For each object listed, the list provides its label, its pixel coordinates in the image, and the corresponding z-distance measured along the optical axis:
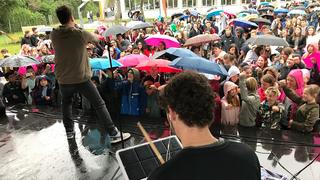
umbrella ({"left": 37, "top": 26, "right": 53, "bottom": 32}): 11.66
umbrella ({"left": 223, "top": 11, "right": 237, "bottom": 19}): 12.61
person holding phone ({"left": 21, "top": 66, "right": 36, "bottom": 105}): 5.52
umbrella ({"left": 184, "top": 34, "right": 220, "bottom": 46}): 5.94
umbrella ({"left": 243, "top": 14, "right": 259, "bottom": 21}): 10.13
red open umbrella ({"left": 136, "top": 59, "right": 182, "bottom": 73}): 4.28
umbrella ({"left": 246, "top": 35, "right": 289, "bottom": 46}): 5.57
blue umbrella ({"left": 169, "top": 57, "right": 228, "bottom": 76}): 3.83
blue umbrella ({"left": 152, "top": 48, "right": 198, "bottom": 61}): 4.56
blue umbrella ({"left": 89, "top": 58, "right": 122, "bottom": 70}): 4.43
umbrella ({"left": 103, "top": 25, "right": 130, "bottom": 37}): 7.34
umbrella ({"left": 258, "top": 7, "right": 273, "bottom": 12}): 15.96
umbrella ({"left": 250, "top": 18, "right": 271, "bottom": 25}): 9.68
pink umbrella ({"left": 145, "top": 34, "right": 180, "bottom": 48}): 6.30
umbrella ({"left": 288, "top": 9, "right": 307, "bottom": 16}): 12.56
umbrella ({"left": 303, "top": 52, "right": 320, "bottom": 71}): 5.09
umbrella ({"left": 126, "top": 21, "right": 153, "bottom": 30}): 9.54
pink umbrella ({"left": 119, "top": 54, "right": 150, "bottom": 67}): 4.75
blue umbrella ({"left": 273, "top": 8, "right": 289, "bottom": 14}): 14.16
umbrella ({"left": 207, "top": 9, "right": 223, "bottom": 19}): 12.30
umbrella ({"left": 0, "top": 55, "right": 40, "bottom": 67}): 5.17
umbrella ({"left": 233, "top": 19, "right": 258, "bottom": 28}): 8.34
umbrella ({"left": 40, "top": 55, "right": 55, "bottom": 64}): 6.14
